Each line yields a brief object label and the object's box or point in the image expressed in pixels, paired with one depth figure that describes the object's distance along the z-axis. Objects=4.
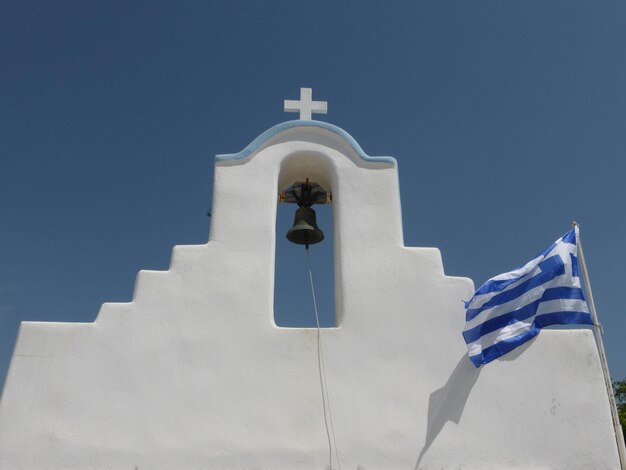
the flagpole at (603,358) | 5.03
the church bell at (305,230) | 6.89
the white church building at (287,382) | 5.02
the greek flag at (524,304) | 5.30
